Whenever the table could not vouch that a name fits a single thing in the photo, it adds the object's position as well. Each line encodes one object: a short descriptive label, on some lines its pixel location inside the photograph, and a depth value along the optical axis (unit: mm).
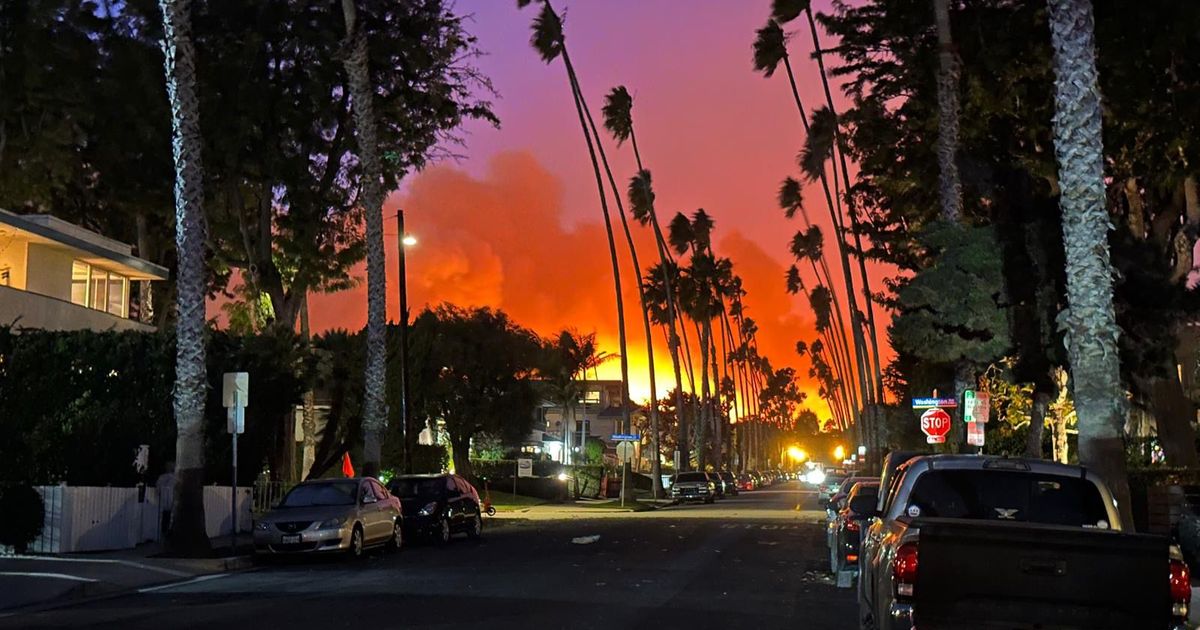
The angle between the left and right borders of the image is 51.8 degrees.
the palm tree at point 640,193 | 62844
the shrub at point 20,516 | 21078
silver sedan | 21703
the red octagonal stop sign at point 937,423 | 30172
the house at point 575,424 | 92812
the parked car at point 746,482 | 94688
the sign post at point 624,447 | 52281
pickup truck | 7434
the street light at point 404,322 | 36938
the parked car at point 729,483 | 76094
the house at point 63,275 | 33188
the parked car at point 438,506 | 27016
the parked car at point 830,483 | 38794
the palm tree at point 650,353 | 60969
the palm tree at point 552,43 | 52562
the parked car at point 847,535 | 16084
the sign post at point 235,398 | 23344
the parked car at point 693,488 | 60406
